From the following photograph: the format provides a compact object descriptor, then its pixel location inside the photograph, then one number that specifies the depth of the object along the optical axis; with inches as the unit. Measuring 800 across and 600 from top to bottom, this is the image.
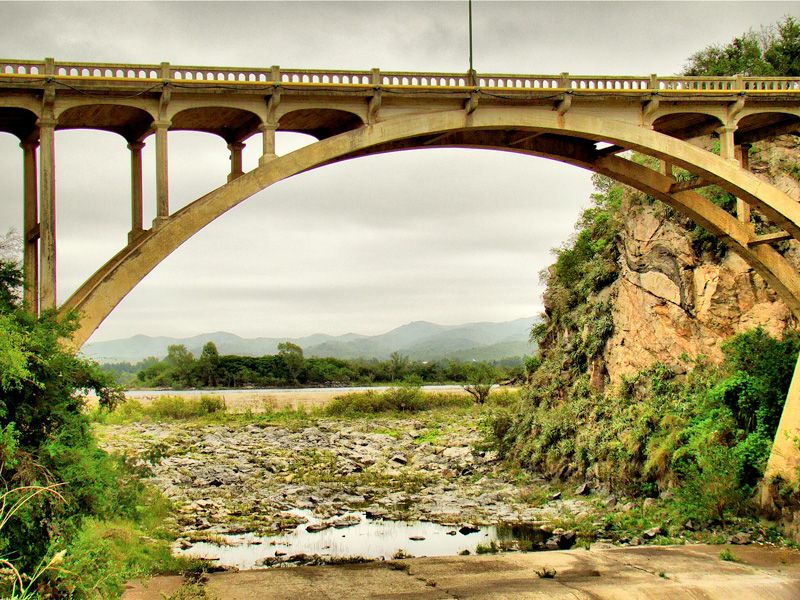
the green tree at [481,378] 1987.0
